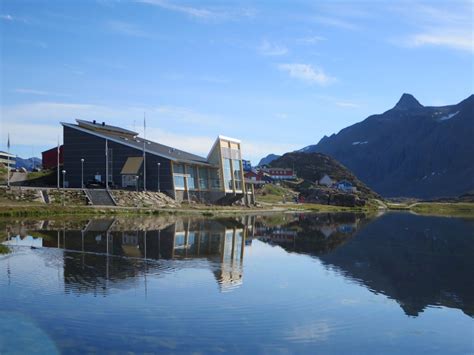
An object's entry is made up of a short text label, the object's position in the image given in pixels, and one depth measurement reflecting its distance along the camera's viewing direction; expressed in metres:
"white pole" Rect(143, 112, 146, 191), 87.05
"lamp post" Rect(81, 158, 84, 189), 90.89
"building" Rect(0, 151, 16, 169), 161.23
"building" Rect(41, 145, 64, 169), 110.75
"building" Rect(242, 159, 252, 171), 163.88
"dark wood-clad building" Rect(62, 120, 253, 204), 89.19
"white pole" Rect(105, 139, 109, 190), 84.62
